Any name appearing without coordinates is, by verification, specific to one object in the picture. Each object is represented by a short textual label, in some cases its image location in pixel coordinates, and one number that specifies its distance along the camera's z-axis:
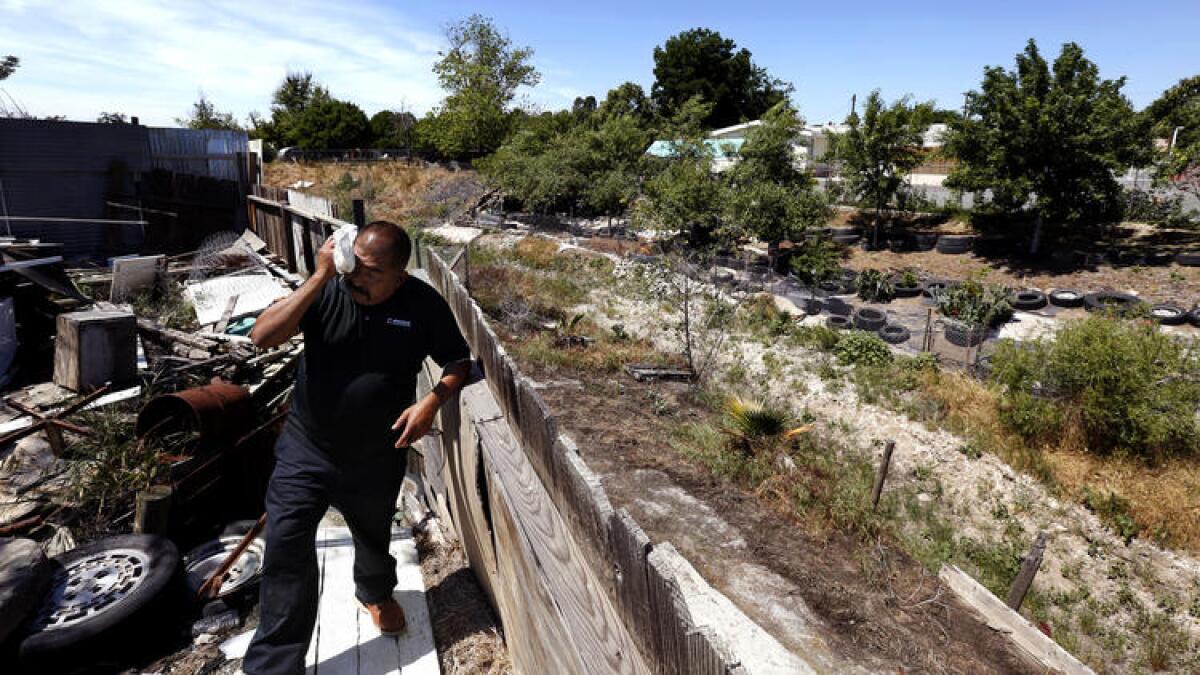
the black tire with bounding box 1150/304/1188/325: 14.84
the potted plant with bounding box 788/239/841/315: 18.65
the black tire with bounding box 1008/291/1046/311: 16.39
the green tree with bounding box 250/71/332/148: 51.66
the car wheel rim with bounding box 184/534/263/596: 3.03
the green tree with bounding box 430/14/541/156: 44.09
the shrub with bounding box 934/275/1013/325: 14.75
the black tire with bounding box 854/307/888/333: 14.25
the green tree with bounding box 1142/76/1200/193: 19.19
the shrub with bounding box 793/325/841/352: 12.62
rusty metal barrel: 3.88
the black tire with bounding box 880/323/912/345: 13.75
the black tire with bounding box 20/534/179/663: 2.44
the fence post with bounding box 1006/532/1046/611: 5.74
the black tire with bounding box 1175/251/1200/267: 18.34
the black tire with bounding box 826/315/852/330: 14.28
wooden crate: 5.18
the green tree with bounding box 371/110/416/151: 54.06
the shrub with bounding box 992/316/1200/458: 8.28
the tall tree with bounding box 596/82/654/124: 58.44
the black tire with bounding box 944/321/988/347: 13.60
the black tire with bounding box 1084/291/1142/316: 15.81
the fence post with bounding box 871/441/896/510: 7.45
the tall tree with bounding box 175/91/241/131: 57.81
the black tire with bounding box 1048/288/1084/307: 16.62
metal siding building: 15.07
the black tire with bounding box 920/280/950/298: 17.47
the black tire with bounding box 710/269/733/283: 17.57
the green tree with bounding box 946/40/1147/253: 18.64
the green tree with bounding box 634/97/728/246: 17.55
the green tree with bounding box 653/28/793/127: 60.81
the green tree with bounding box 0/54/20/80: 28.28
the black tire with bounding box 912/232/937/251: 23.17
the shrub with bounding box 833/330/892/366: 11.77
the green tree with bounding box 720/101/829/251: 19.38
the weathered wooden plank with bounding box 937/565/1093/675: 5.16
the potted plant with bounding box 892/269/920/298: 18.25
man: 2.37
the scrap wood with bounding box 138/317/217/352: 6.24
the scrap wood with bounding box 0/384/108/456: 3.83
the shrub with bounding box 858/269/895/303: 17.98
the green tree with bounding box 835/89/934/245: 22.67
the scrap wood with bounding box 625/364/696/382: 11.31
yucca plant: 8.88
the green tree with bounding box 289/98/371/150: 49.53
